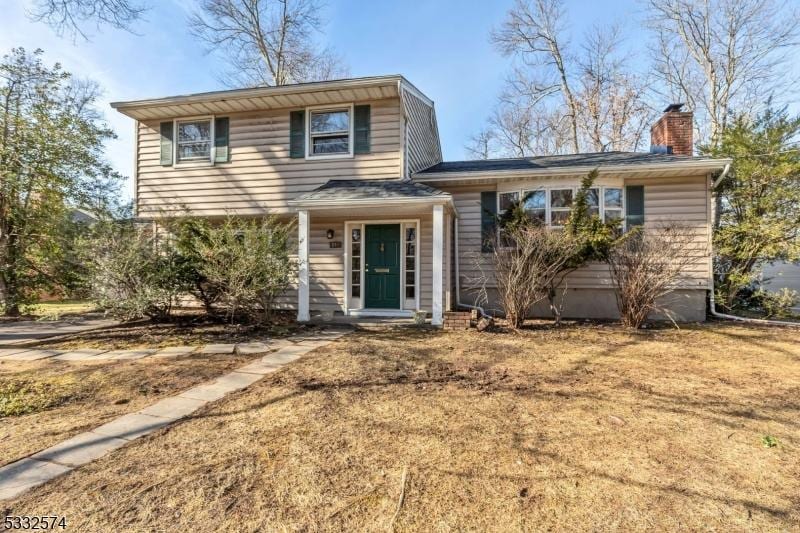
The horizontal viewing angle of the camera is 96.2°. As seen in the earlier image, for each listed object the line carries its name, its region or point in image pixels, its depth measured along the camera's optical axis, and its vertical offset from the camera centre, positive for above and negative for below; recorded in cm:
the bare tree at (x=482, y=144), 2064 +745
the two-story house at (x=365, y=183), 782 +208
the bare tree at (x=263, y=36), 1591 +1078
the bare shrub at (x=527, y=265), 653 +12
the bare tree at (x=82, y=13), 591 +439
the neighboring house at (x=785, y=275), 1005 -9
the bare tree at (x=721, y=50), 1321 +878
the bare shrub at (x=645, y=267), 658 +9
